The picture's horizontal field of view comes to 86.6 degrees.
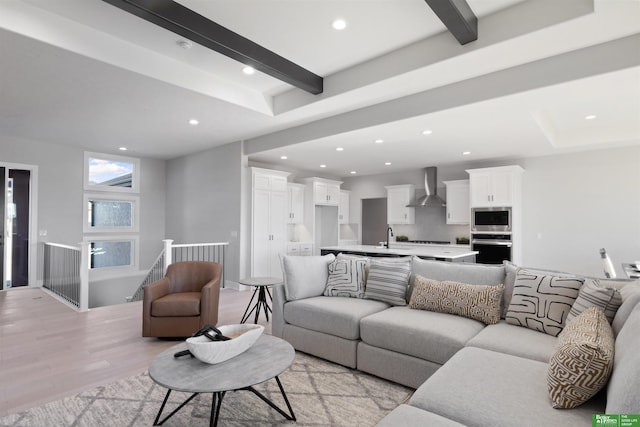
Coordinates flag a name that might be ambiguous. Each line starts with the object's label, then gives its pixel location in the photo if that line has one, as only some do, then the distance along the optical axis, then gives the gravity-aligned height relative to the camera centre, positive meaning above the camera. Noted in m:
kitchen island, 4.59 -0.46
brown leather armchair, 3.44 -0.92
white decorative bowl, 1.85 -0.71
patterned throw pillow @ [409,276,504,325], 2.62 -0.62
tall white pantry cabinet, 6.35 +0.01
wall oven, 6.34 -0.48
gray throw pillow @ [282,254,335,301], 3.34 -0.55
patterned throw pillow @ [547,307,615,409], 1.36 -0.60
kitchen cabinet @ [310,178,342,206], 7.92 +0.73
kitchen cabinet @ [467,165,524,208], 6.33 +0.69
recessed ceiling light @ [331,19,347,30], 2.83 +1.67
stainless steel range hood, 7.43 +0.65
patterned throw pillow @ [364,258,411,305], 3.14 -0.56
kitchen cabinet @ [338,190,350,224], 9.00 +0.37
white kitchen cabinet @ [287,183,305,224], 7.51 +0.42
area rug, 2.10 -1.23
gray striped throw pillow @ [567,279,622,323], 1.96 -0.46
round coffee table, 1.69 -0.80
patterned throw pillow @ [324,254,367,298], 3.41 -0.58
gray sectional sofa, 1.39 -0.79
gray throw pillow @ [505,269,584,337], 2.31 -0.56
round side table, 3.79 -0.69
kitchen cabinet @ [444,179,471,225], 7.03 +0.42
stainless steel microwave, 6.35 +0.06
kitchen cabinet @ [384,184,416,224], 8.01 +0.45
